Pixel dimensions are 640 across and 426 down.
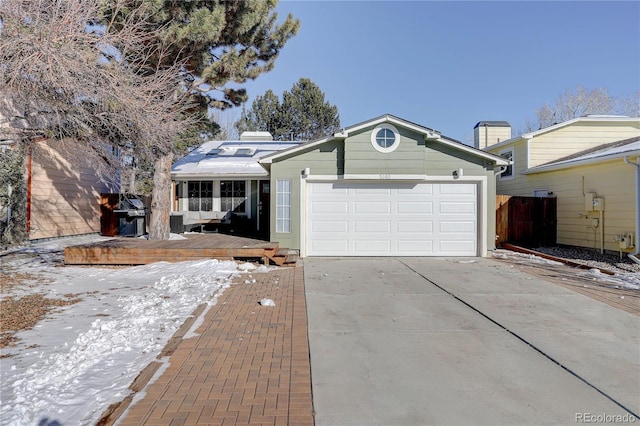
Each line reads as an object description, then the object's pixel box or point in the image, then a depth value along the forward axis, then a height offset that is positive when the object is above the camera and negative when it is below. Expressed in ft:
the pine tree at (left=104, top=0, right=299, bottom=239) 27.48 +14.50
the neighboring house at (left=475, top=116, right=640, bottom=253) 31.53 +4.03
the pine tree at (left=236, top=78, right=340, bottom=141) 88.48 +25.32
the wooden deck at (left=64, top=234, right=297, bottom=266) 27.96 -3.21
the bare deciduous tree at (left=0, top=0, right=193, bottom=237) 16.31 +6.78
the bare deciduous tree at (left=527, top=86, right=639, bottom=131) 86.58 +26.84
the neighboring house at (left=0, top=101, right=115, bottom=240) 37.86 +1.97
